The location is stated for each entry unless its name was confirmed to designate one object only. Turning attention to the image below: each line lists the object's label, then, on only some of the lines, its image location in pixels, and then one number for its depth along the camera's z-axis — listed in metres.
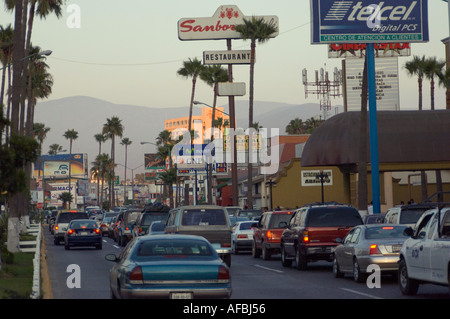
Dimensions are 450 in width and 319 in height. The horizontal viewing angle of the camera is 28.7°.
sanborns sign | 80.44
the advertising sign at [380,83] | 108.38
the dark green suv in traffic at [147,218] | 39.51
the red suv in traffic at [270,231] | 32.62
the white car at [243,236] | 38.91
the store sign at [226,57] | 74.94
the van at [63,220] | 50.62
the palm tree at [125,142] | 191.00
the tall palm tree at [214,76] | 83.25
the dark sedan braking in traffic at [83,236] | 44.09
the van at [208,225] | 27.44
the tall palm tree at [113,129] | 152.50
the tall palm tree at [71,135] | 175.75
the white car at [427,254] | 16.61
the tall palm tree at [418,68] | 67.29
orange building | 154.50
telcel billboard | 41.56
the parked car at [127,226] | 45.88
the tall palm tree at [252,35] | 65.12
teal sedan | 13.52
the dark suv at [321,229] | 26.00
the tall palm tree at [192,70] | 89.56
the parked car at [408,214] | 25.30
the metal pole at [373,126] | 41.25
